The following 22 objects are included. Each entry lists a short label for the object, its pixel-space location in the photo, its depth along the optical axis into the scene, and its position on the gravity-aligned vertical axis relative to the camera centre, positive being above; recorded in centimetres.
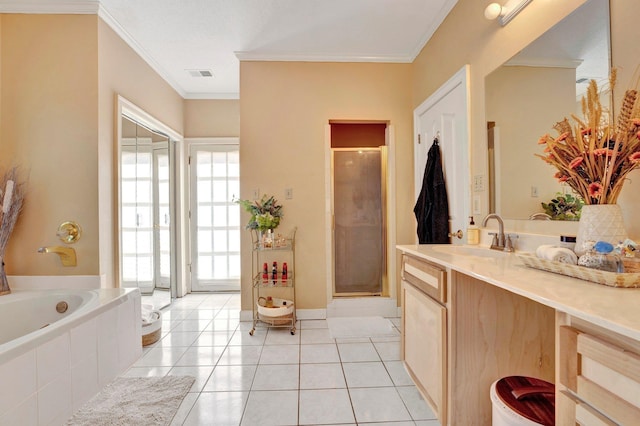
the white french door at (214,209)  399 +6
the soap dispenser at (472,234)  195 -15
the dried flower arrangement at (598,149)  101 +21
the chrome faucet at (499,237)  166 -15
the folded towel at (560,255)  109 -16
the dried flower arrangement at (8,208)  213 +5
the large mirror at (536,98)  122 +53
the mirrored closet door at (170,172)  250 +39
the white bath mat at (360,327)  267 -106
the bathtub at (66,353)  124 -69
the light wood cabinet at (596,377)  64 -39
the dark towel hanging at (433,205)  245 +5
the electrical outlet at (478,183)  197 +18
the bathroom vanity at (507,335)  68 -43
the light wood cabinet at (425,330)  143 -63
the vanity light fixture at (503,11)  163 +109
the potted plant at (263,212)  279 +1
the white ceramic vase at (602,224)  103 -5
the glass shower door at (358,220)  329 -9
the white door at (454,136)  214 +58
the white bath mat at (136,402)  157 -105
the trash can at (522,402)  102 -68
